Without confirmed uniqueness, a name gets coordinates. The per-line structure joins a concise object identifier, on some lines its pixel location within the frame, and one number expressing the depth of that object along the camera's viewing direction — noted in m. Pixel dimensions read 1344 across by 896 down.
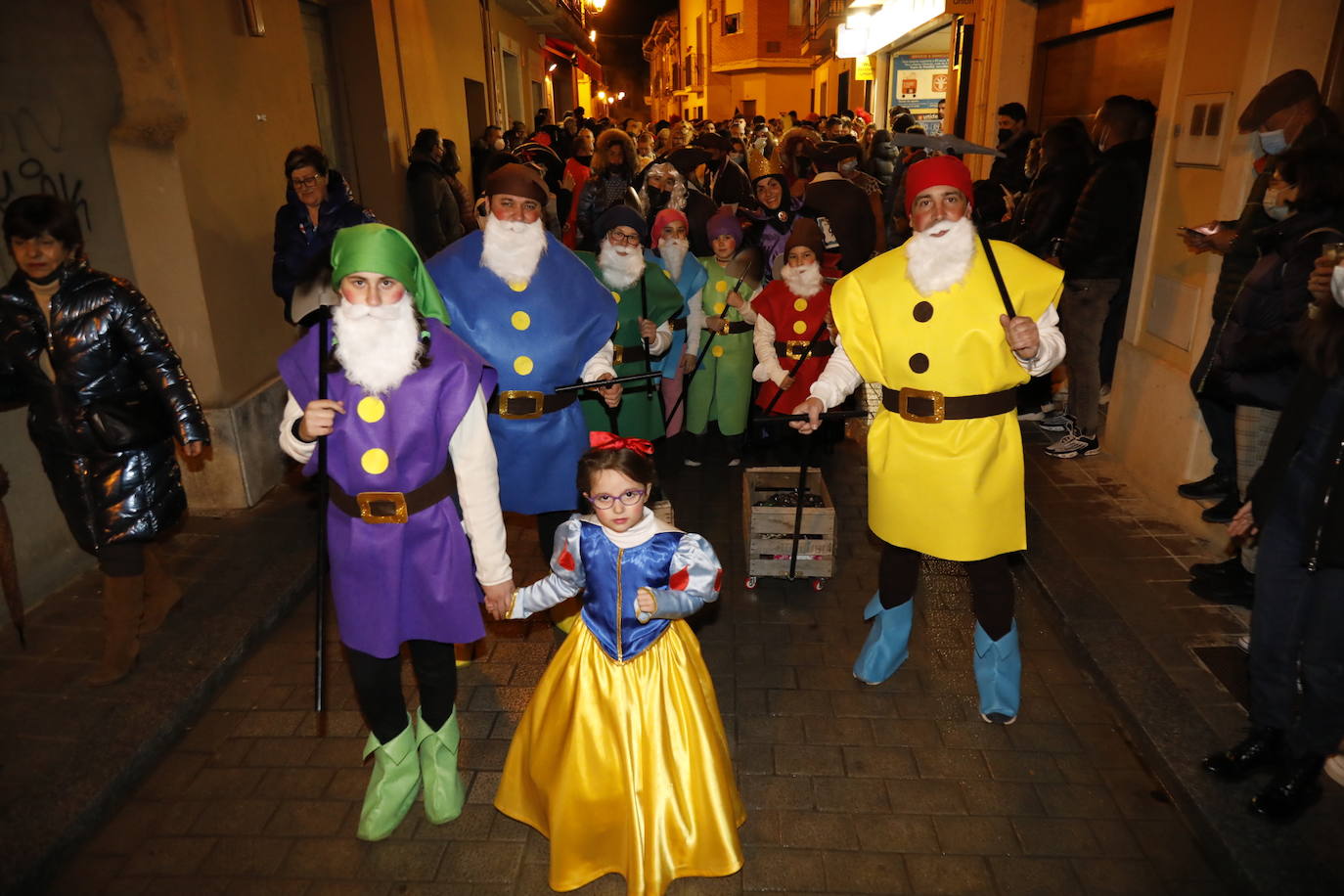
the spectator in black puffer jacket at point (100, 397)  3.86
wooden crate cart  5.07
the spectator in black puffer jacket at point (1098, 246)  6.55
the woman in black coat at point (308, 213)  5.68
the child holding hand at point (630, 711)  2.98
